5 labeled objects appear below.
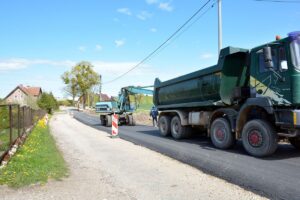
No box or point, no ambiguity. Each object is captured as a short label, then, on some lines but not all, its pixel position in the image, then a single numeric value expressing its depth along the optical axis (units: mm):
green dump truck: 7504
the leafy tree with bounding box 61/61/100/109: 90750
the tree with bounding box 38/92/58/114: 59781
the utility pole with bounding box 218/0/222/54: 15695
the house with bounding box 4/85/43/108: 29684
